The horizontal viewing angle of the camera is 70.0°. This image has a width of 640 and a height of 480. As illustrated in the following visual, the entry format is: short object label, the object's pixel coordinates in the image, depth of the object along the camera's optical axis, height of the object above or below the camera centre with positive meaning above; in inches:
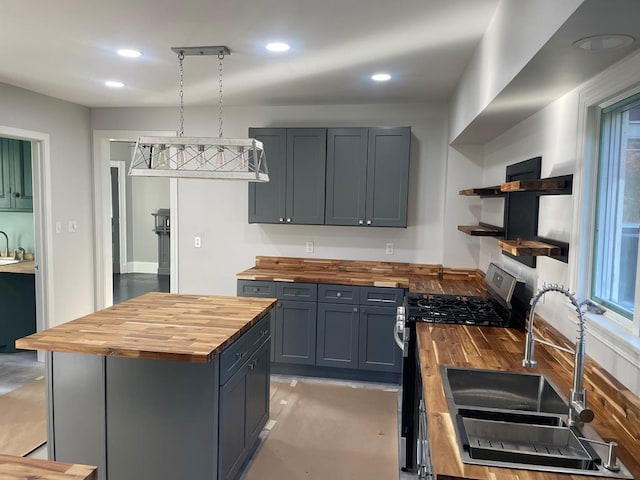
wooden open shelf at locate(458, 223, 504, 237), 124.5 -4.0
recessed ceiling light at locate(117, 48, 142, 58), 110.8 +38.8
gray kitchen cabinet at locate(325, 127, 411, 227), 158.7 +13.6
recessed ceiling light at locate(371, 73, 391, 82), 126.6 +39.0
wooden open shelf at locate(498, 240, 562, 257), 78.6 -5.6
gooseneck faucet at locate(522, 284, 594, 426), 55.7 -20.4
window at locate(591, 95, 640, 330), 65.1 +1.1
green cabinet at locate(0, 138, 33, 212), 181.6 +13.2
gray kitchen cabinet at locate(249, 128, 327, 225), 163.2 +13.1
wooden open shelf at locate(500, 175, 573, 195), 78.7 +5.7
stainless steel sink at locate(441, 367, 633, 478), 48.9 -26.4
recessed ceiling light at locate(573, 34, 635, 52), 52.7 +21.1
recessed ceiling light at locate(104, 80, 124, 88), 142.5 +40.2
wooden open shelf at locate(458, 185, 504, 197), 119.7 +6.8
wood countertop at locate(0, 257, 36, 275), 170.6 -22.6
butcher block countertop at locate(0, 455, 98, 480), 44.9 -26.3
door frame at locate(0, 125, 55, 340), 165.5 -7.1
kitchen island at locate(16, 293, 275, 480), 82.5 -35.1
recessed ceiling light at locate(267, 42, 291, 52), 103.8 +38.4
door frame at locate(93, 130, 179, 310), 185.3 -1.0
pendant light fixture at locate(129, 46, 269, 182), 91.8 +11.8
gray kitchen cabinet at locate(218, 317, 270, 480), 86.5 -39.5
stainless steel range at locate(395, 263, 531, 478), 101.0 -23.9
